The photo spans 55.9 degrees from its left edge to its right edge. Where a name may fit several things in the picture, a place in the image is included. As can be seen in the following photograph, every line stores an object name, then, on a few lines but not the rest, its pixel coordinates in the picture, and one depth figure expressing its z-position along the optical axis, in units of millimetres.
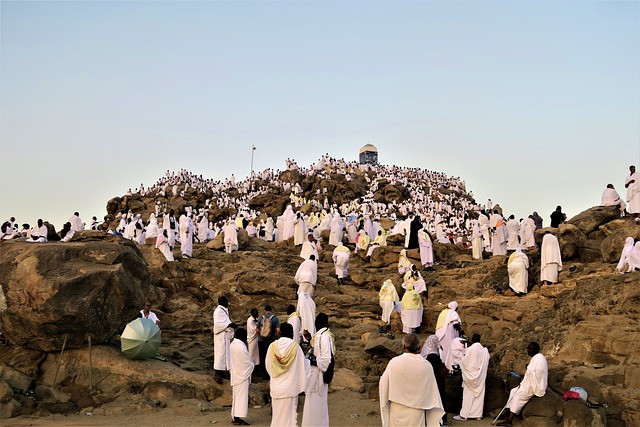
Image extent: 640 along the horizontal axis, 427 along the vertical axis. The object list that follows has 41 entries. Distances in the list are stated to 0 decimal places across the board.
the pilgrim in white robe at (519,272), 15883
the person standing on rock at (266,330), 11703
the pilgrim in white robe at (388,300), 15508
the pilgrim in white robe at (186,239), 21641
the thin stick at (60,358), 10566
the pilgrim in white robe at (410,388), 6336
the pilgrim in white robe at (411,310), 14523
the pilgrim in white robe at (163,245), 19688
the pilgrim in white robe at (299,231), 25281
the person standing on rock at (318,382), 8117
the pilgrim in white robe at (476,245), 23078
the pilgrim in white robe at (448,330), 12242
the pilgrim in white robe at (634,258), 13719
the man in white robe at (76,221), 25406
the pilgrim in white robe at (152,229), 23250
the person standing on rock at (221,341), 11203
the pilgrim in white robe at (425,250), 20016
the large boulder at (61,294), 10492
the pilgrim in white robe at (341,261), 19391
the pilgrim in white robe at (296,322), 12281
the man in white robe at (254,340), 11969
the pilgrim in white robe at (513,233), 22812
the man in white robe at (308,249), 19389
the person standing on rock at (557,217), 21016
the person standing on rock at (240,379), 9320
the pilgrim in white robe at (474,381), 10141
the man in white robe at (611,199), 19656
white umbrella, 10992
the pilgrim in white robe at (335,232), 26031
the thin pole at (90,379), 10426
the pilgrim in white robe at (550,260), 15656
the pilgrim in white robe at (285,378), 7695
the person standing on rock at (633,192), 18278
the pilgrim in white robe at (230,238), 23203
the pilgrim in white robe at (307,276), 15891
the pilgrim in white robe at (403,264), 18875
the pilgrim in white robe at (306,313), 13523
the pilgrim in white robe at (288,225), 27656
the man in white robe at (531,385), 9266
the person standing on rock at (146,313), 12223
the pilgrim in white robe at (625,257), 13820
